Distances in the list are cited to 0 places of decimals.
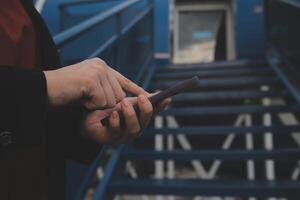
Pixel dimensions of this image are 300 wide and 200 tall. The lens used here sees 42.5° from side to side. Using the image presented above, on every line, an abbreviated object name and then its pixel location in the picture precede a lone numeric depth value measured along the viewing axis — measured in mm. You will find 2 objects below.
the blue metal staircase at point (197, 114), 2062
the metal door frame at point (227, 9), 6203
